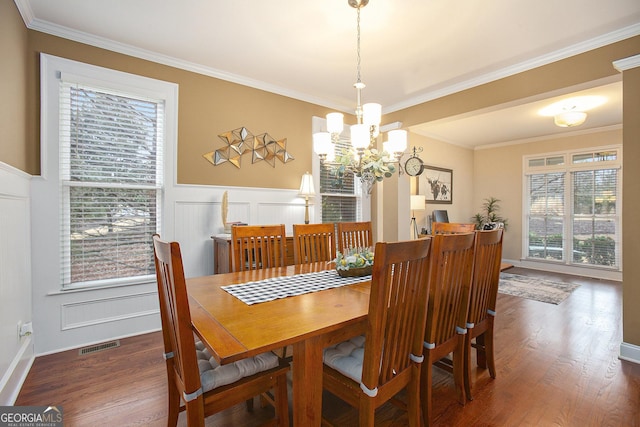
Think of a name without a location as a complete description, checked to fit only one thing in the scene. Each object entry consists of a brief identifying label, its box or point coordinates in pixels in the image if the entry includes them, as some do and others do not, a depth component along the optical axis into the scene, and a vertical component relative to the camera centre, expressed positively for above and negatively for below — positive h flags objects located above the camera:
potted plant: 6.67 -0.05
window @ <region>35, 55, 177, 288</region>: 2.52 +0.43
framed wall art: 5.79 +0.58
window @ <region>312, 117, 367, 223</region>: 4.19 +0.26
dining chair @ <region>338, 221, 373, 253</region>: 2.78 -0.21
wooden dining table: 1.07 -0.45
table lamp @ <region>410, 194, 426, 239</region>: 4.99 +0.19
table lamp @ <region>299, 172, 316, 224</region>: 3.68 +0.31
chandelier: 2.09 +0.47
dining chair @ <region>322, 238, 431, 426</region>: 1.21 -0.59
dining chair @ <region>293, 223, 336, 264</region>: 2.54 -0.26
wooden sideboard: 2.88 -0.40
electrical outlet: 2.12 -0.84
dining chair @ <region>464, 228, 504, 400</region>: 1.87 -0.55
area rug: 4.18 -1.18
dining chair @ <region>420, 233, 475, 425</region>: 1.54 -0.52
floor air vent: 2.50 -1.15
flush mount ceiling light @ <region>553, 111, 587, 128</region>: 4.04 +1.30
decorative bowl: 1.98 -0.39
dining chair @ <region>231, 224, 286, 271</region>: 2.23 -0.24
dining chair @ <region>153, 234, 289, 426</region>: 1.12 -0.70
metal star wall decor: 3.32 +0.77
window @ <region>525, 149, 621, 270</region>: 5.39 +0.08
